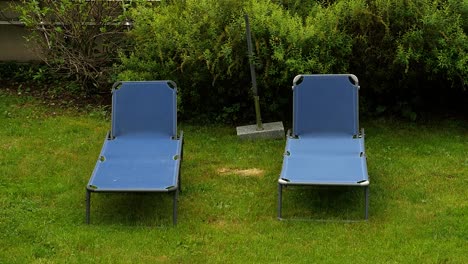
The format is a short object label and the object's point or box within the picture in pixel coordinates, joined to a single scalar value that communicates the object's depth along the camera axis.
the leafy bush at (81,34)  9.00
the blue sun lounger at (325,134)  5.82
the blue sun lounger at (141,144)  5.64
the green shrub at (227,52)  7.71
